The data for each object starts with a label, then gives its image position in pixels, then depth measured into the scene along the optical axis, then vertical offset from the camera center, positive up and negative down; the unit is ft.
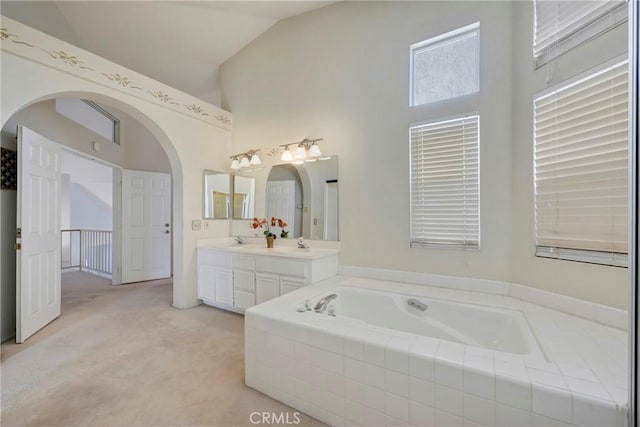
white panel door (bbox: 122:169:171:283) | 14.87 -0.66
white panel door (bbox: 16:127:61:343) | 7.95 -0.63
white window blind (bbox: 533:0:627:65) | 5.06 +4.00
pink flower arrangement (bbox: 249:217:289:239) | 11.08 -0.43
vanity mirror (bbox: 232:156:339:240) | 9.95 +0.73
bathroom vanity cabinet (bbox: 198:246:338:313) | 8.76 -2.08
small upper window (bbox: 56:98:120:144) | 12.04 +4.98
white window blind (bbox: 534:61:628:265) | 4.91 +0.93
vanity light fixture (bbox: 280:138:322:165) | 9.92 +2.38
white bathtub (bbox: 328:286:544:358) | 5.91 -2.69
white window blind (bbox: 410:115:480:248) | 7.59 +0.91
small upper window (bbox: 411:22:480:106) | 7.72 +4.51
